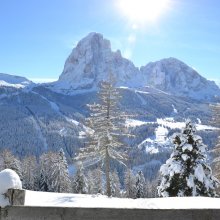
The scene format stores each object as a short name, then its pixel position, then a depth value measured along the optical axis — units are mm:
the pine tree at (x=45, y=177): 71375
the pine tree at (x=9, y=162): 54106
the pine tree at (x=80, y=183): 59959
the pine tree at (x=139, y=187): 69294
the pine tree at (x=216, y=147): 33312
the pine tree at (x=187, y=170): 22577
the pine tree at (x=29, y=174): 76131
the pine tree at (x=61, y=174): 60562
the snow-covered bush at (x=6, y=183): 3547
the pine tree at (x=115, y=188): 67875
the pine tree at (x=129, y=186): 71688
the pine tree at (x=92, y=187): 72688
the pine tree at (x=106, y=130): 34594
